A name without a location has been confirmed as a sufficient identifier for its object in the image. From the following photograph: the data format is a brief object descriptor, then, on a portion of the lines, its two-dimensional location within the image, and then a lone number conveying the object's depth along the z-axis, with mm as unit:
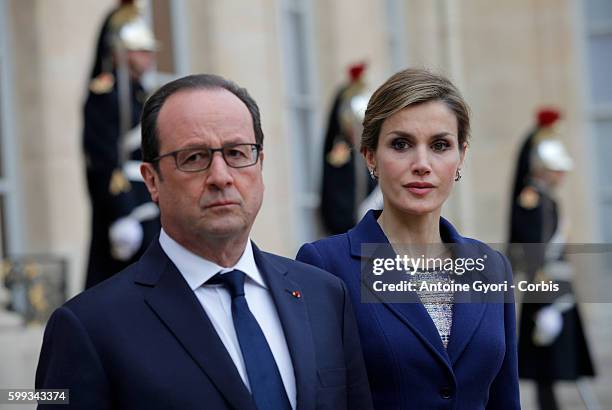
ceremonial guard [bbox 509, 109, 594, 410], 18281
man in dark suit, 5148
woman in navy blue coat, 6098
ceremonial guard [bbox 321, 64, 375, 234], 21109
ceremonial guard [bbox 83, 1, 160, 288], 13578
